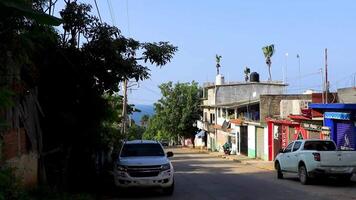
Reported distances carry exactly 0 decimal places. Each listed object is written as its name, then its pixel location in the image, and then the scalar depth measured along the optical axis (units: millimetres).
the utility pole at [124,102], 51831
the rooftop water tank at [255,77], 79875
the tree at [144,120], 147725
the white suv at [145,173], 17094
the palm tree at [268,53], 93750
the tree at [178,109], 89375
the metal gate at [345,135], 29734
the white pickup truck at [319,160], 20547
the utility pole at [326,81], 36538
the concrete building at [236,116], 52438
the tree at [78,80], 15953
